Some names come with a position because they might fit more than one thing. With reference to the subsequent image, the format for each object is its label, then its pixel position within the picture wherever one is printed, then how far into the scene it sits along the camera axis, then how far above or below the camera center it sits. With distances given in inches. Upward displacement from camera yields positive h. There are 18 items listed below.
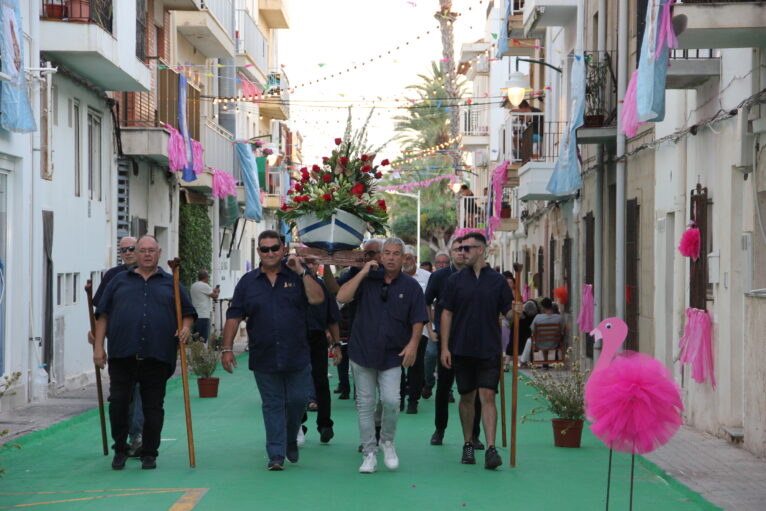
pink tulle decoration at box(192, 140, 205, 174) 1106.7 +83.9
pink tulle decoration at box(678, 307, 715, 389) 561.9 -41.7
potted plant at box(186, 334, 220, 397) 724.7 -64.4
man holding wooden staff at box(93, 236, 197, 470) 434.6 -29.0
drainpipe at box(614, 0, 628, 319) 765.3 +52.4
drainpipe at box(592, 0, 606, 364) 868.0 +25.5
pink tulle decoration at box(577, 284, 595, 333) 909.2 -42.0
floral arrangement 469.4 +23.1
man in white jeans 436.5 -28.2
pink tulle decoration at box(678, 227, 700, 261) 582.2 +3.8
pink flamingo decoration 306.8 -36.7
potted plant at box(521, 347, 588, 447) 490.9 -59.1
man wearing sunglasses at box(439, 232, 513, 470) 455.2 -26.8
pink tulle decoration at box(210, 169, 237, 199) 1234.0 +67.6
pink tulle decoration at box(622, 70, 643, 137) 585.2 +64.7
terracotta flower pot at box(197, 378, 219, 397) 724.0 -74.5
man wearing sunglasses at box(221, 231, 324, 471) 437.7 -27.5
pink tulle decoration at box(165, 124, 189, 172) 995.8 +80.9
